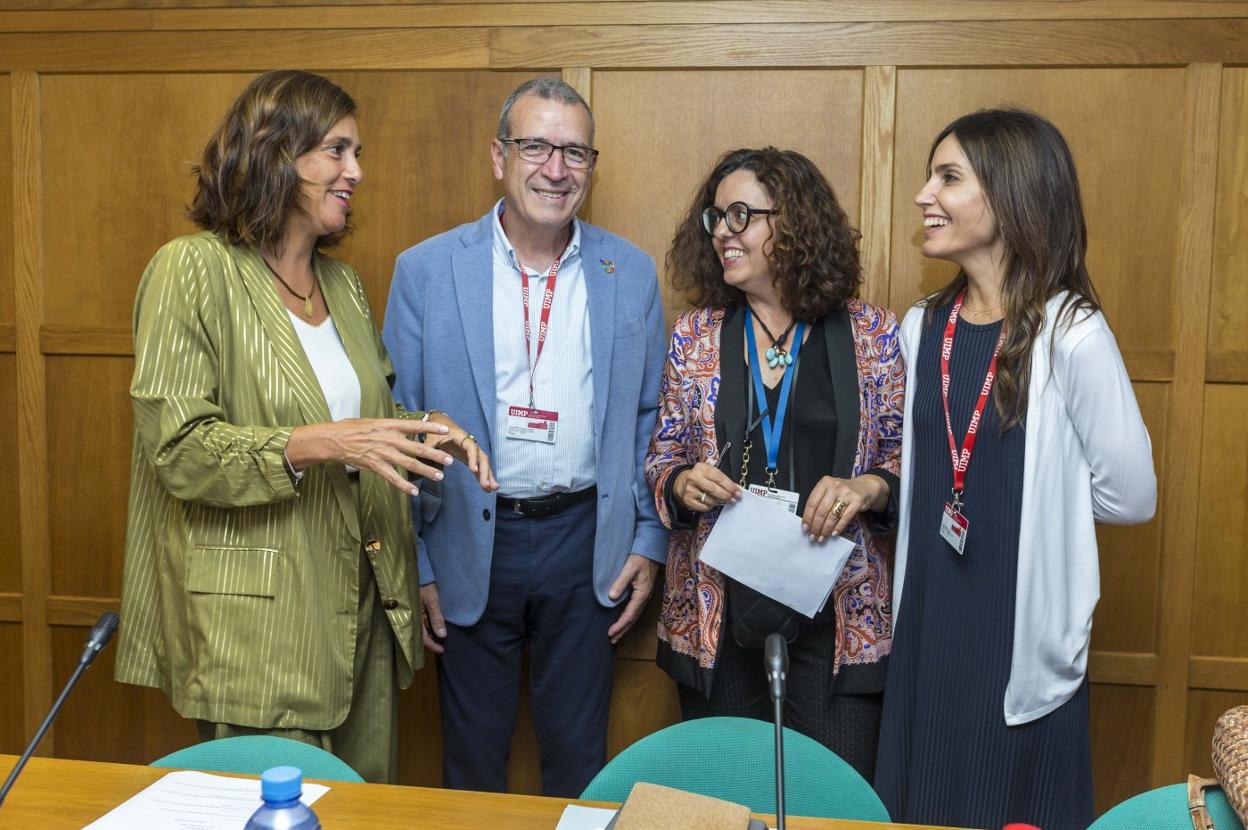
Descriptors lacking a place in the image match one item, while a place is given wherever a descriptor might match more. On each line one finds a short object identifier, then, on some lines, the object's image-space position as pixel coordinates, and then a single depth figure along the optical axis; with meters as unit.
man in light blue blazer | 2.45
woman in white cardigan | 1.94
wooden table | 1.42
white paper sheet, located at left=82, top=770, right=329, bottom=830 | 1.38
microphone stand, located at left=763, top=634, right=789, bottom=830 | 1.14
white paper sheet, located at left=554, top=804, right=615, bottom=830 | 1.41
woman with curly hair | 2.26
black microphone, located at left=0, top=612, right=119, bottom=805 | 1.24
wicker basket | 1.28
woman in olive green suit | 1.94
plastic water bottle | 1.06
